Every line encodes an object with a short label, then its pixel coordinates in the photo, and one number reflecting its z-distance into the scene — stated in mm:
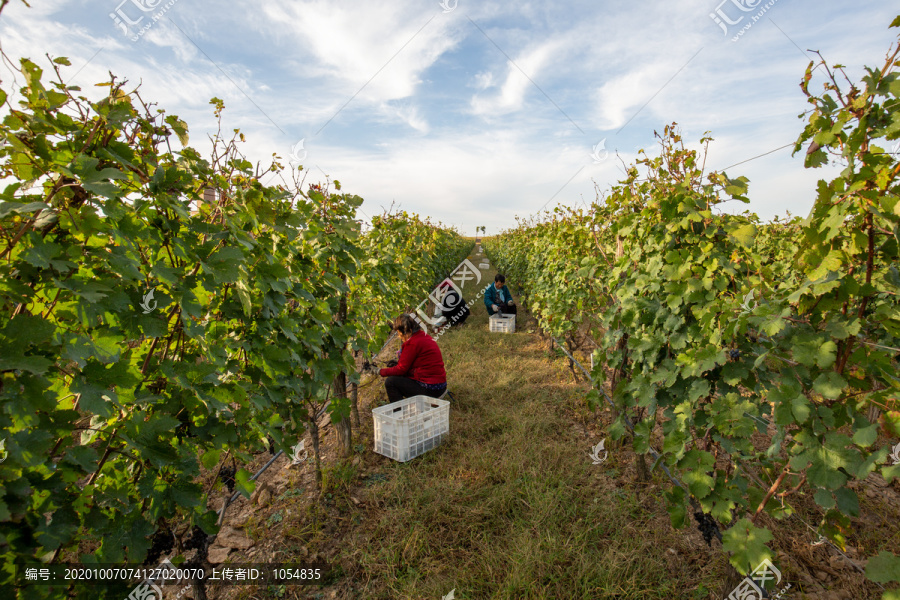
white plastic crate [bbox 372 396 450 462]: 3477
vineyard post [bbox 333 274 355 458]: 3562
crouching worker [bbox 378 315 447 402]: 4184
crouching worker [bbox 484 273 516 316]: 8391
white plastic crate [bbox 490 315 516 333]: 8094
